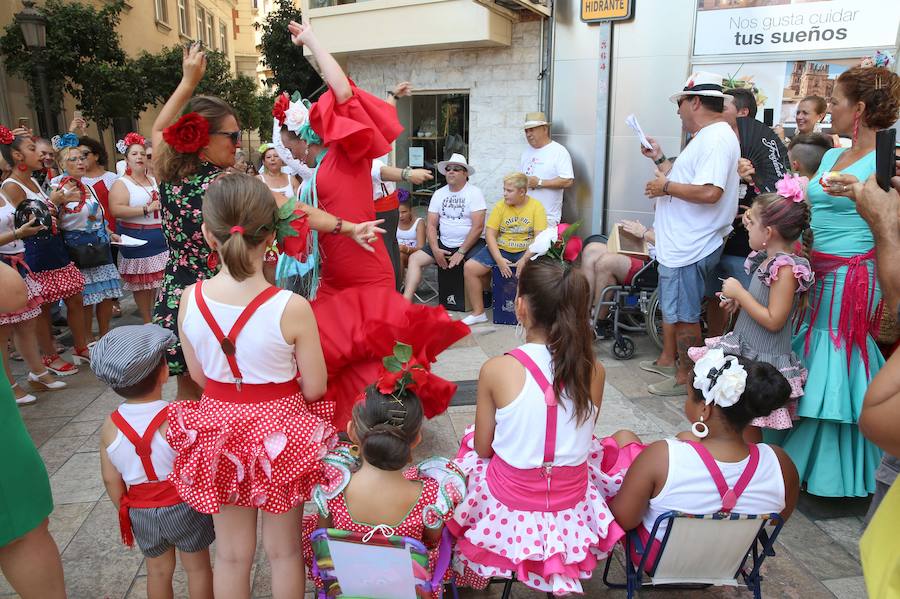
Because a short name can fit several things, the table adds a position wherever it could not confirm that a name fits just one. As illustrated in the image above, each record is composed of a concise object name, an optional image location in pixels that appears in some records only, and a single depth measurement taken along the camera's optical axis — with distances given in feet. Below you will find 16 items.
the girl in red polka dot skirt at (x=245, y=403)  6.33
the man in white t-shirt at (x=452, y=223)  21.40
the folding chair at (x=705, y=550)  6.36
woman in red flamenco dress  8.66
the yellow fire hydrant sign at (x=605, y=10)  21.66
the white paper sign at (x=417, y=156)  31.60
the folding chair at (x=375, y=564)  5.99
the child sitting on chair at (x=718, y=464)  6.61
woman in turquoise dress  9.52
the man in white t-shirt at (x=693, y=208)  13.35
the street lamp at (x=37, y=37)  29.19
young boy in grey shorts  6.45
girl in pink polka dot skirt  6.64
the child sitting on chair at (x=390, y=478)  6.23
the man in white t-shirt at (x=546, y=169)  21.76
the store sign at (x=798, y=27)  17.75
